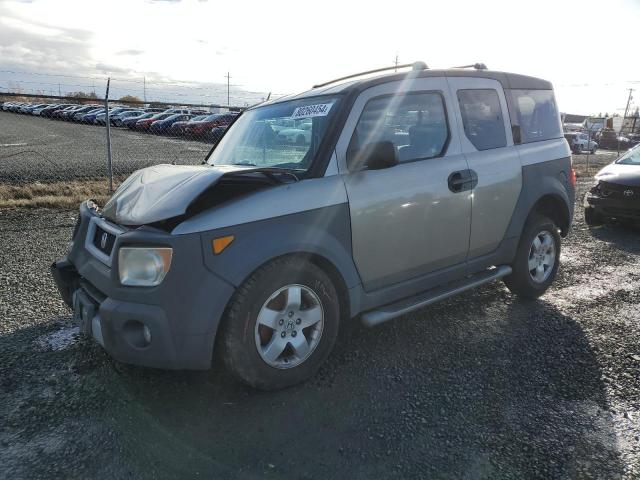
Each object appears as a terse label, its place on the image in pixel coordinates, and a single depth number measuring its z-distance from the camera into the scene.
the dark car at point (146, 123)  34.31
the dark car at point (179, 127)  30.47
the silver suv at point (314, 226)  2.62
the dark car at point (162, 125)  32.72
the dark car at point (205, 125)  28.77
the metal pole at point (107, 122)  7.92
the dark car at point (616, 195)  7.31
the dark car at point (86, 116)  40.21
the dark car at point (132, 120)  36.68
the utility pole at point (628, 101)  71.45
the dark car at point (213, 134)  25.73
